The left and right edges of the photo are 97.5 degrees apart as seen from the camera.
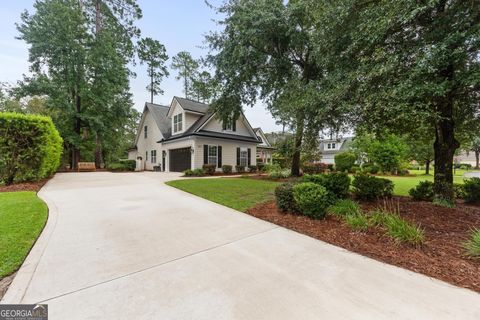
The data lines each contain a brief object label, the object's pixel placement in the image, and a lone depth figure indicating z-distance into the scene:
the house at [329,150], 36.55
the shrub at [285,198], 5.27
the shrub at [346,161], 22.50
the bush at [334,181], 6.08
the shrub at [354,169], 21.79
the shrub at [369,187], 6.66
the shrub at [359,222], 4.13
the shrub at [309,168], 16.57
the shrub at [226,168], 17.33
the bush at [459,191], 7.18
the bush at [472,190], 6.67
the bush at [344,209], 4.82
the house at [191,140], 16.86
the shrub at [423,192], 6.94
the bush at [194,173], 14.70
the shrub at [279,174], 12.89
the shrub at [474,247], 3.08
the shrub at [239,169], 18.48
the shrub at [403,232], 3.48
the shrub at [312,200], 4.84
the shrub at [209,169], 15.96
